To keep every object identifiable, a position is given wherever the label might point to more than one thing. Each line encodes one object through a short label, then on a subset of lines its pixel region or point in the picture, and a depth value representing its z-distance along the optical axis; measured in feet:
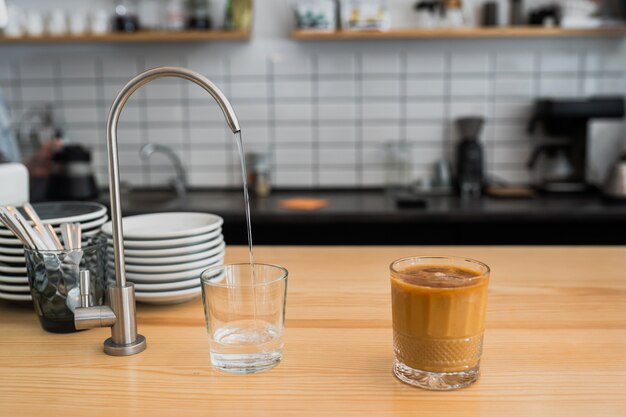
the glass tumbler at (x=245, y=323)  3.12
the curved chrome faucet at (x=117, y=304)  3.31
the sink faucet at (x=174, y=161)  10.31
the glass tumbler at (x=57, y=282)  3.57
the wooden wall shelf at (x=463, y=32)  9.57
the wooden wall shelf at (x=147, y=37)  9.78
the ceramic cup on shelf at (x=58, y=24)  10.04
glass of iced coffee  2.92
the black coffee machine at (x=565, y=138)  9.63
